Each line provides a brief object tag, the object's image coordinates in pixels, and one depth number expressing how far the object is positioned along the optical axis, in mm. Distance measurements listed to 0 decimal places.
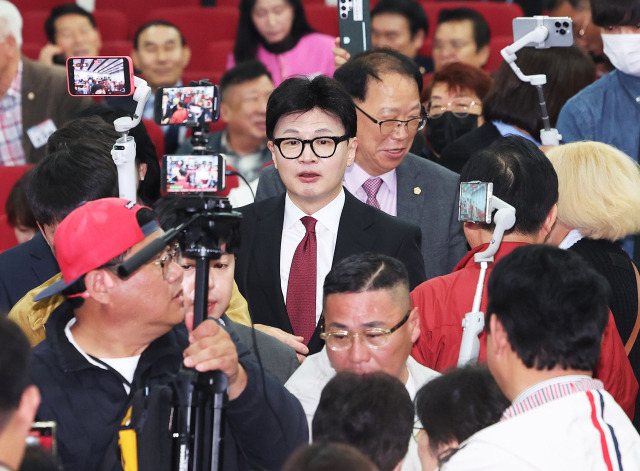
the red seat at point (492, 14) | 15398
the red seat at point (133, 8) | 16147
